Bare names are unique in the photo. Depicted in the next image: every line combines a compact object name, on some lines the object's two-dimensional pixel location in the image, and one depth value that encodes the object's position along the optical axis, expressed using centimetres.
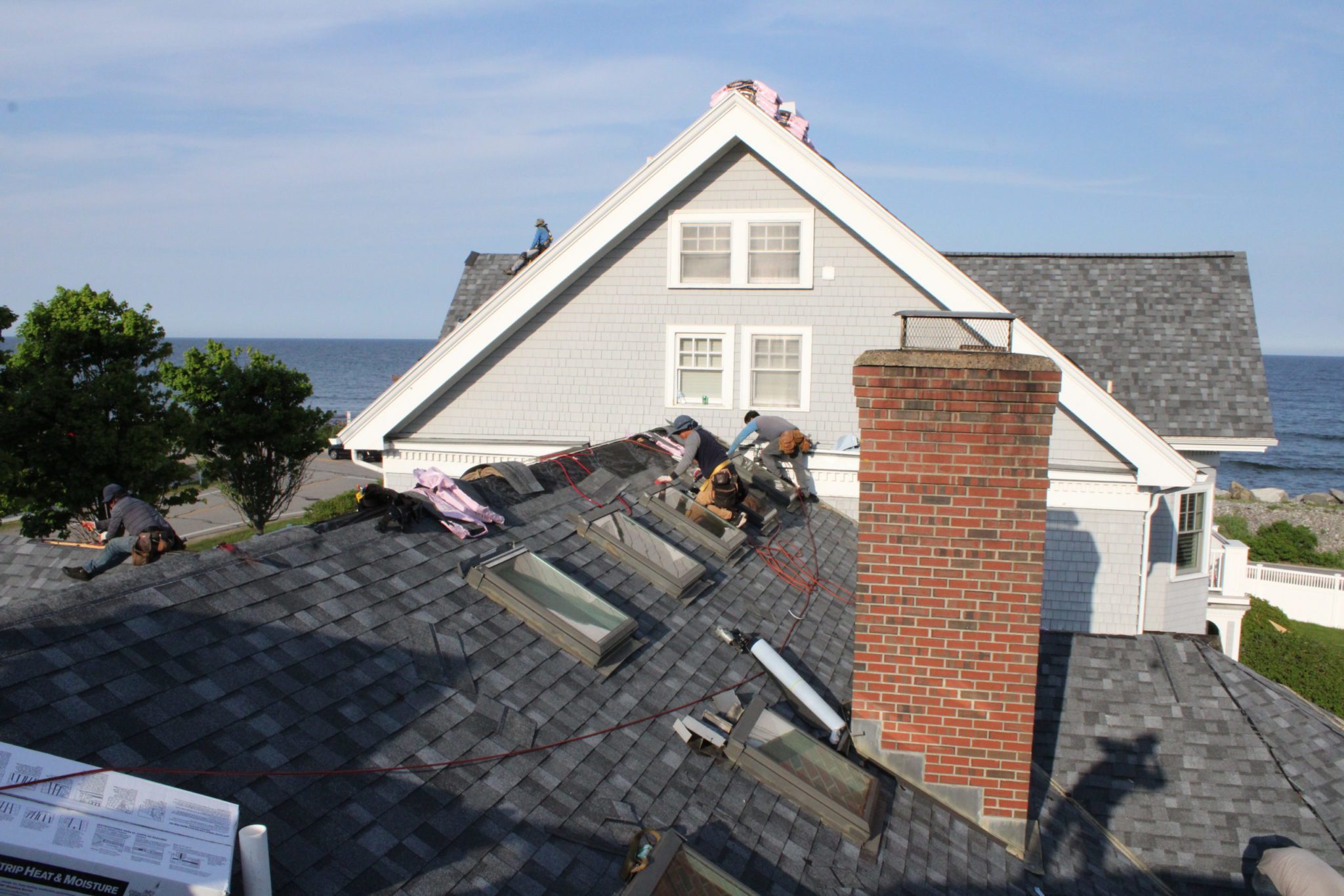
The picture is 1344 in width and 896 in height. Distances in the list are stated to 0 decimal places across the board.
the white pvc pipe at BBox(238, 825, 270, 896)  338
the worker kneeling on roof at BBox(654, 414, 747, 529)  1033
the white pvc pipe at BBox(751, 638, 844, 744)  654
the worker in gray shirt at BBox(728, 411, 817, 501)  1348
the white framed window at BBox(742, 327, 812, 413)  1455
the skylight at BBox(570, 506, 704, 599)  812
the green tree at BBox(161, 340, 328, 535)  2268
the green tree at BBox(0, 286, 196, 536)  1753
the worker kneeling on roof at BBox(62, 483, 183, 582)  828
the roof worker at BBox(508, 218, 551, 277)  1859
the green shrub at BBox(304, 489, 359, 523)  2979
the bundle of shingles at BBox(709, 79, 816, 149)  1514
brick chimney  607
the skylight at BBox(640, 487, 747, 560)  956
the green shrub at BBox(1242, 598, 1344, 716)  2053
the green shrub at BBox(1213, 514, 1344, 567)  3675
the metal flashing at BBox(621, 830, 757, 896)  429
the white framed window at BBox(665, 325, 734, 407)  1479
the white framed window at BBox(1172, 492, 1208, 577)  1612
